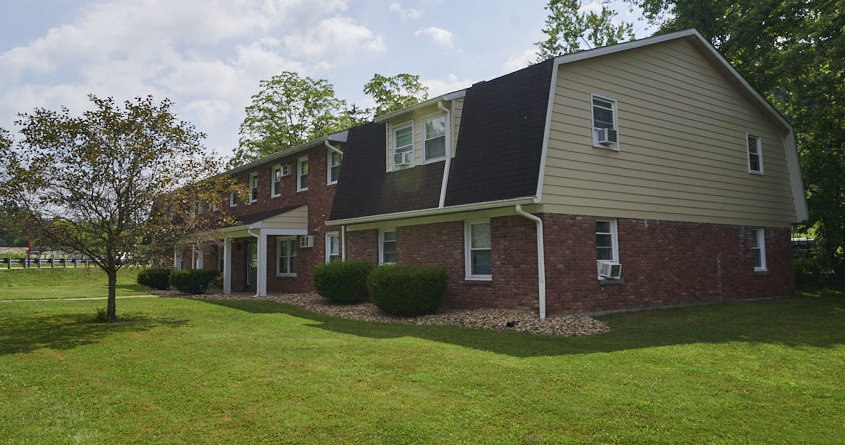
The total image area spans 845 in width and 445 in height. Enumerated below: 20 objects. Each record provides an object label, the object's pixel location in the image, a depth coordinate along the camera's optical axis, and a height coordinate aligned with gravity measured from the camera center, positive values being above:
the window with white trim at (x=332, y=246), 18.42 +0.55
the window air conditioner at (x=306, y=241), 19.13 +0.77
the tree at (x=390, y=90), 34.09 +10.90
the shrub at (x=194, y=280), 20.17 -0.59
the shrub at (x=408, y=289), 12.23 -0.63
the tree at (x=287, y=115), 36.50 +10.03
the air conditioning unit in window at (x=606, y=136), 12.44 +2.83
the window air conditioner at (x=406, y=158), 14.91 +2.85
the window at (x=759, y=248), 16.27 +0.26
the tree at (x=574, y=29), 30.30 +13.02
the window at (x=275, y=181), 22.17 +3.40
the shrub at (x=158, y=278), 23.48 -0.59
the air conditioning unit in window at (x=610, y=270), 12.12 -0.25
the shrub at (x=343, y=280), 14.87 -0.50
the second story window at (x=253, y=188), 24.05 +3.35
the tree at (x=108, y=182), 10.66 +1.70
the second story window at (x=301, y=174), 20.53 +3.38
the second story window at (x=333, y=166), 18.75 +3.34
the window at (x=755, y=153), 16.52 +3.16
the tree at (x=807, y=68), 16.73 +6.16
